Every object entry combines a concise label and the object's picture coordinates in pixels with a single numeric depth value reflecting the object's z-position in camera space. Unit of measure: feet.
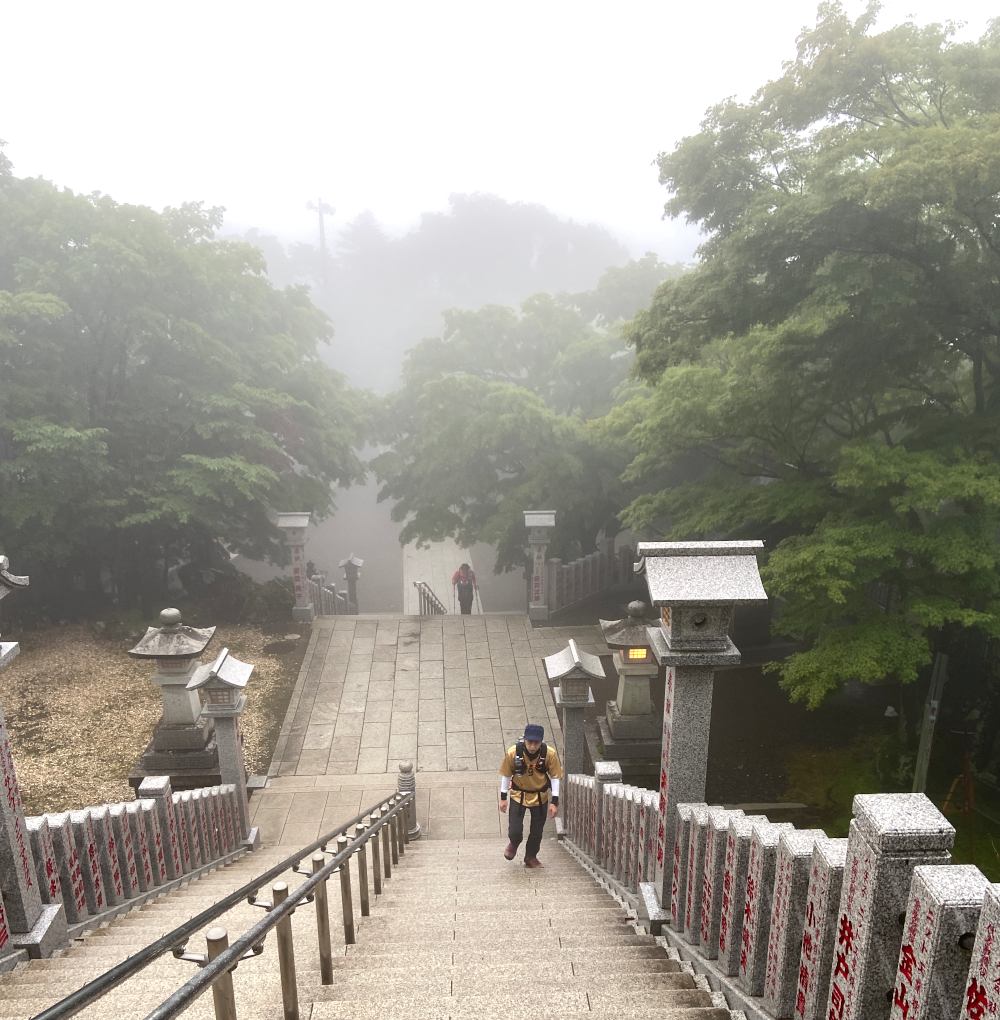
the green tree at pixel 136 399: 44.52
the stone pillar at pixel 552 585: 50.87
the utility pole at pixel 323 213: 172.86
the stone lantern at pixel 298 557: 48.21
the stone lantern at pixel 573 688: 25.72
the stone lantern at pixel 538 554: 47.93
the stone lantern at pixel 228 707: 24.35
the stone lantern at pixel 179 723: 29.40
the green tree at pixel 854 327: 24.52
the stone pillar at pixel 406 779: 26.81
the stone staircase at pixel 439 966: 10.20
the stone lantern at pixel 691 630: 13.24
